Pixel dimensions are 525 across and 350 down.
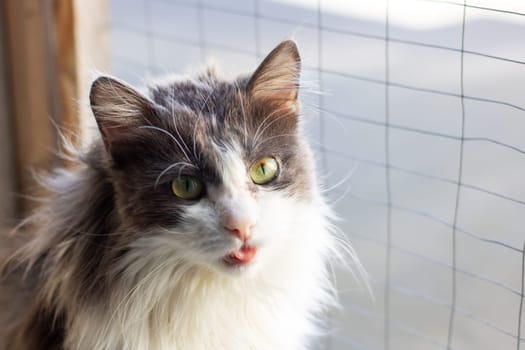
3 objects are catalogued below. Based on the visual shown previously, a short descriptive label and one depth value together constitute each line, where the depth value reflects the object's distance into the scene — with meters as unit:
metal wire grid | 0.72
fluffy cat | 0.64
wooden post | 0.89
